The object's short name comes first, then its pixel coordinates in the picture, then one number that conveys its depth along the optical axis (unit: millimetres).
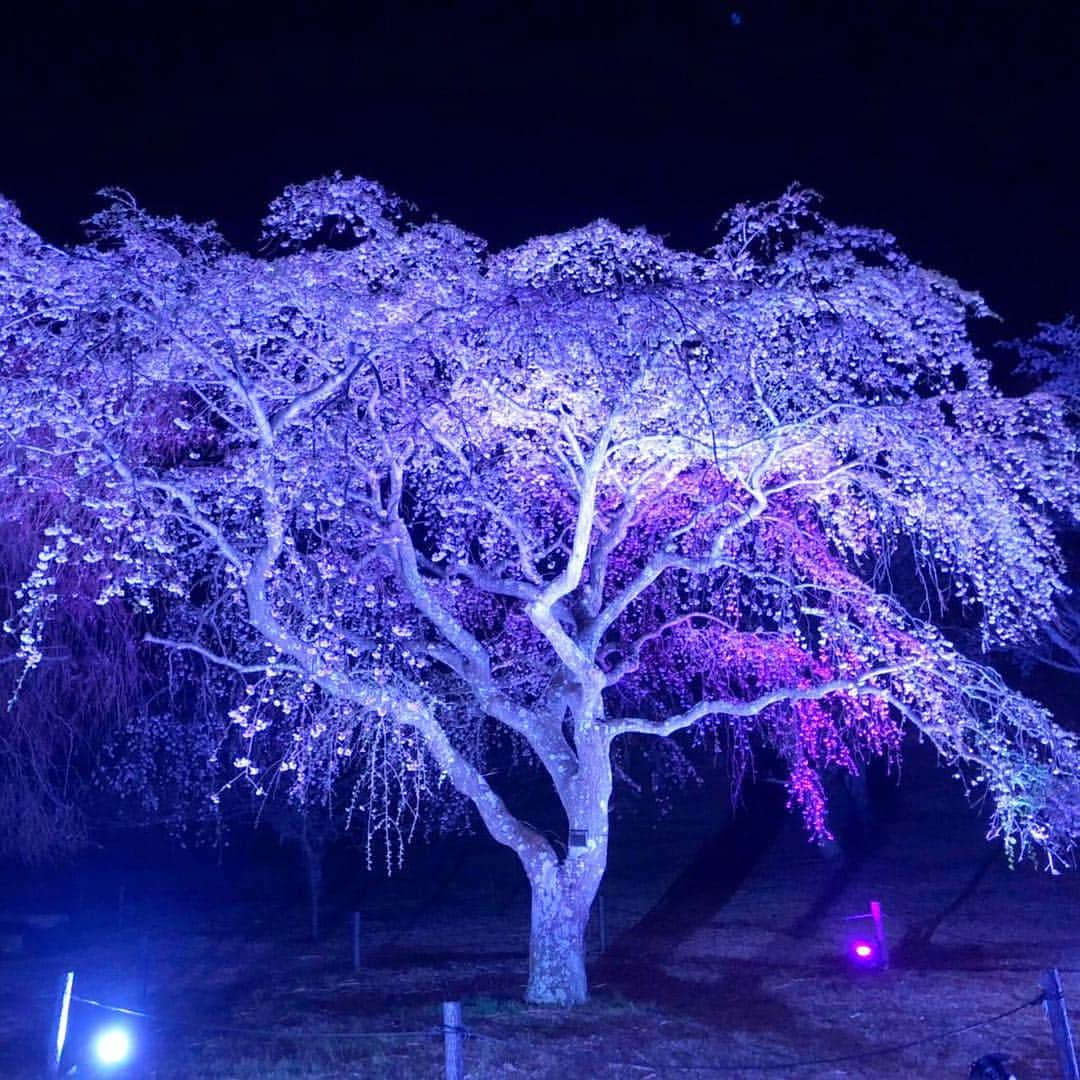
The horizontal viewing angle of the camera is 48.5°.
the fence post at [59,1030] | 8180
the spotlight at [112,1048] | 9055
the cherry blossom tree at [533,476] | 10117
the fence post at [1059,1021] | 6770
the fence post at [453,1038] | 6867
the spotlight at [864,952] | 14680
